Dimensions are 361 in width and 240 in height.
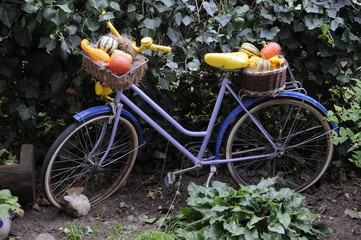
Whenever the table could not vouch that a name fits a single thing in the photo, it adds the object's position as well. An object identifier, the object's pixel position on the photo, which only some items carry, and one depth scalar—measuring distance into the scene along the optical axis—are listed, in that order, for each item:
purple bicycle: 4.07
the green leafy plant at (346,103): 4.61
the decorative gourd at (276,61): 3.96
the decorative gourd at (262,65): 3.93
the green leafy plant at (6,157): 4.12
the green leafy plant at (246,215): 3.58
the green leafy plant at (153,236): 3.76
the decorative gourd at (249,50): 4.01
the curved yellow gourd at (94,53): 3.62
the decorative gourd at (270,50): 3.96
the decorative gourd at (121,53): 3.67
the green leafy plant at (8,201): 3.57
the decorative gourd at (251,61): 3.98
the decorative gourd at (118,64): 3.60
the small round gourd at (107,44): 3.68
